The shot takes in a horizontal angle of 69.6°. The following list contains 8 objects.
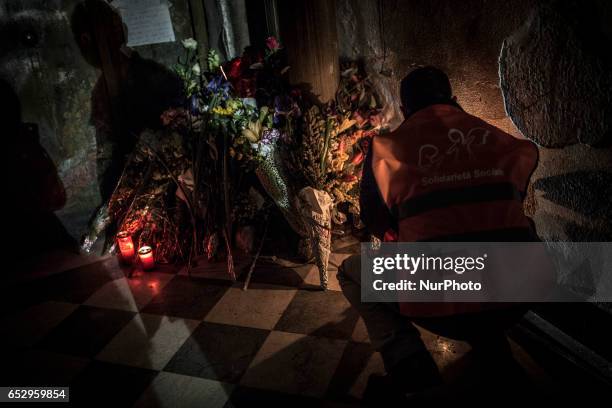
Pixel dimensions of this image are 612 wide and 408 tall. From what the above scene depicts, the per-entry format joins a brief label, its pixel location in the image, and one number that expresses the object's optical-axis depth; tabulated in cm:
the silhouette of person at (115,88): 483
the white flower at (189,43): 485
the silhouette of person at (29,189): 464
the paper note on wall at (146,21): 502
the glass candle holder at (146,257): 418
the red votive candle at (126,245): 431
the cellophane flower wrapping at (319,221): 362
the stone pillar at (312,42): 401
